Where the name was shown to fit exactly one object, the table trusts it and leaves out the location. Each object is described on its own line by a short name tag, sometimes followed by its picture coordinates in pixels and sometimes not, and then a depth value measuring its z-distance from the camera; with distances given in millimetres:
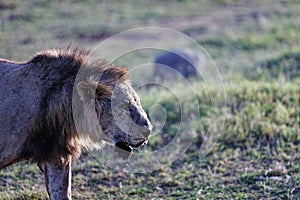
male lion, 10547
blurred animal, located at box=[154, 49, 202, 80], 25719
